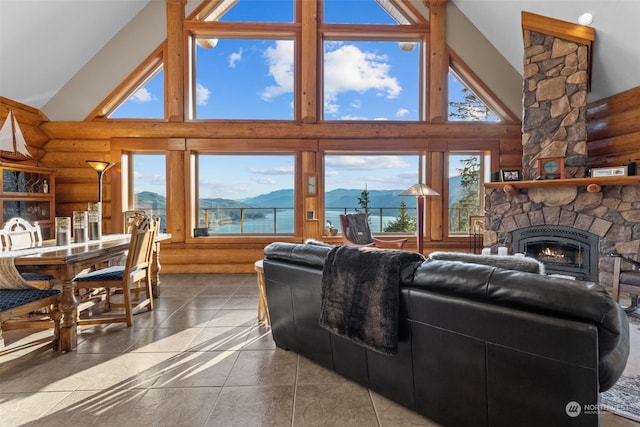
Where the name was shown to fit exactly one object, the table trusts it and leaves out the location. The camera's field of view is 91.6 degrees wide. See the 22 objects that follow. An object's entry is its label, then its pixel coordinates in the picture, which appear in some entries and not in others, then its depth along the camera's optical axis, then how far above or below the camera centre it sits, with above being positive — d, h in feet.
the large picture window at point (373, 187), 18.75 +1.58
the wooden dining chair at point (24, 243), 9.87 -0.98
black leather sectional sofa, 3.73 -1.91
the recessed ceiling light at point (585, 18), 13.04 +8.10
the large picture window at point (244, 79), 18.01 +7.94
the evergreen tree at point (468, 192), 18.65 +1.11
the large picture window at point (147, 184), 18.06 +1.69
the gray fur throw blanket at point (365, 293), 5.34 -1.52
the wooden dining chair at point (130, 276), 9.71 -2.02
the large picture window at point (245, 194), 18.60 +1.15
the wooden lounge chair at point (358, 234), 15.97 -1.18
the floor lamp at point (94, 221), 11.35 -0.29
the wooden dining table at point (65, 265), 7.79 -1.37
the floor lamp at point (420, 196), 14.67 +0.70
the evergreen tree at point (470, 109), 18.15 +5.93
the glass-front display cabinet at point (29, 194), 13.70 +0.91
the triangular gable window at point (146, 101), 17.54 +6.35
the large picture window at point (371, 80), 18.26 +7.87
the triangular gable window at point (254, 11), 17.92 +11.63
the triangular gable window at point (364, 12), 18.07 +11.70
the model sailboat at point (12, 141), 14.19 +3.38
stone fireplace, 13.47 +0.81
